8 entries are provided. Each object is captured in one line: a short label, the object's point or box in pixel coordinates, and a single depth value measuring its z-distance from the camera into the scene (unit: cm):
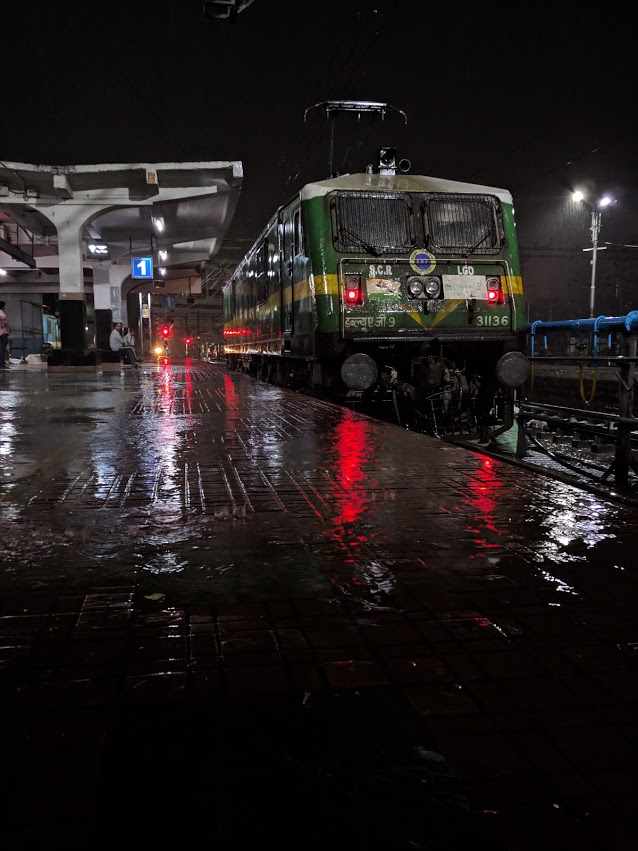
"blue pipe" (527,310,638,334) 880
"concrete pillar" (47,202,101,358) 2128
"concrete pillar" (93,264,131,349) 2897
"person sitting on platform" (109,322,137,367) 2473
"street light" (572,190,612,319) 2534
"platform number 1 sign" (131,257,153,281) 2669
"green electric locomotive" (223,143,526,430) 922
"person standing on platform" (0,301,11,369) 2062
